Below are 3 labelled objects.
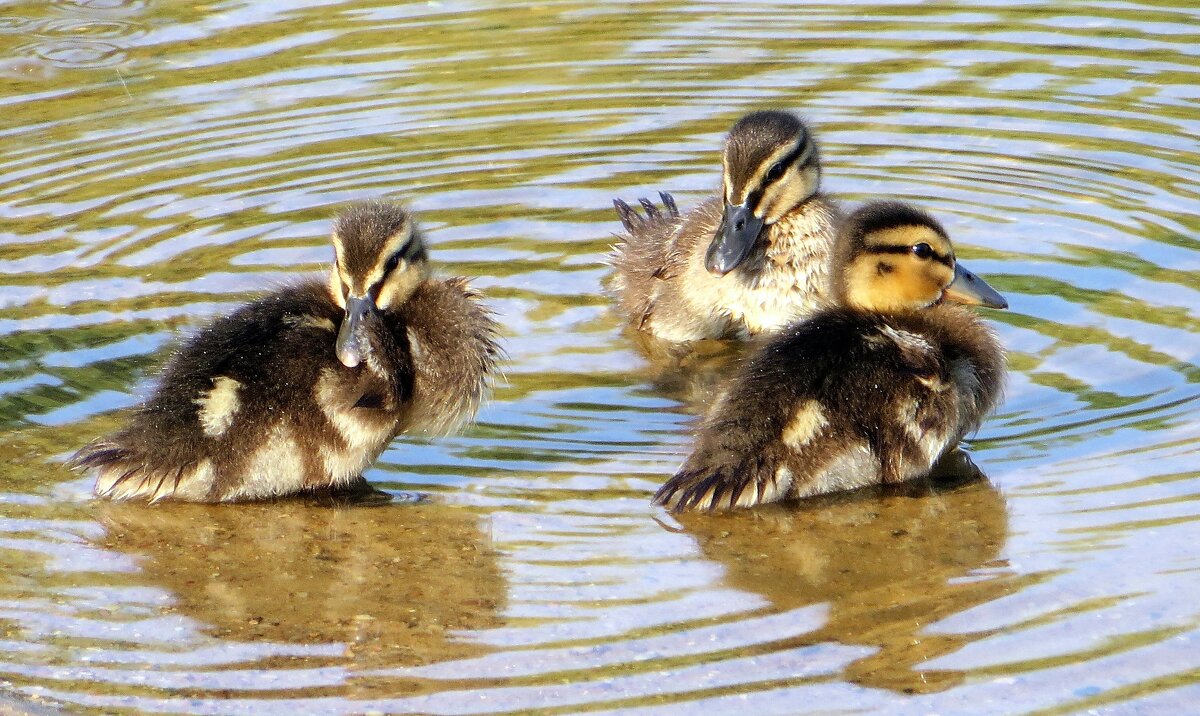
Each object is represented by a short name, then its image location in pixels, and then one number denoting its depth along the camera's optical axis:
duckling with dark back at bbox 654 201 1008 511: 9.71
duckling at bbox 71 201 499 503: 9.72
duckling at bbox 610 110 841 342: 12.49
